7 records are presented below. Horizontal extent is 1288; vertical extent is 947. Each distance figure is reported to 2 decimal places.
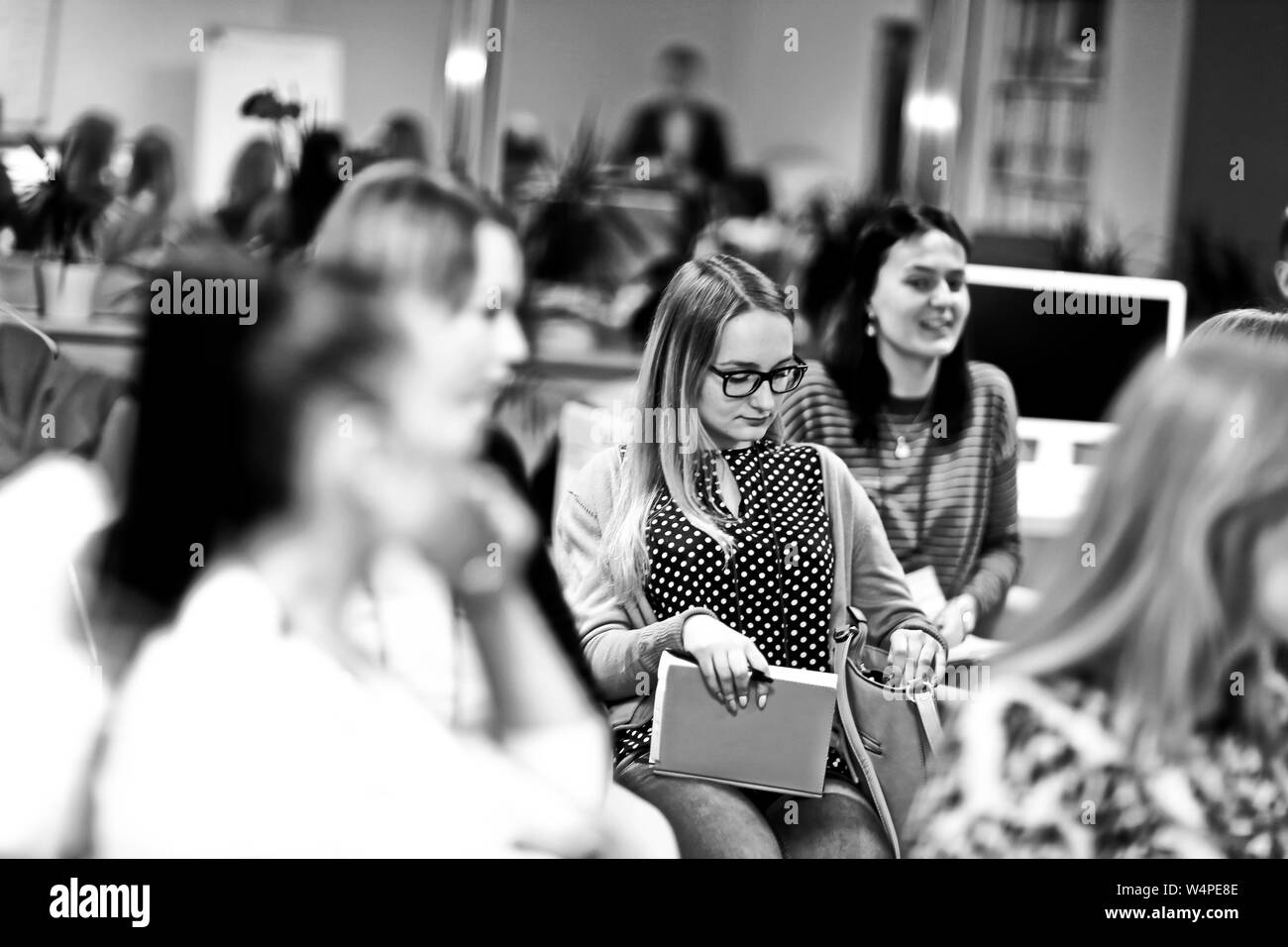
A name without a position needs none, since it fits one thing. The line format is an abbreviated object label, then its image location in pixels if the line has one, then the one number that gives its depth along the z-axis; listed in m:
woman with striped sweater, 3.67
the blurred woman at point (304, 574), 3.30
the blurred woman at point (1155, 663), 3.11
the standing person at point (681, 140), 7.86
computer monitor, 3.88
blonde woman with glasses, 3.50
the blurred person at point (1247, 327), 3.57
